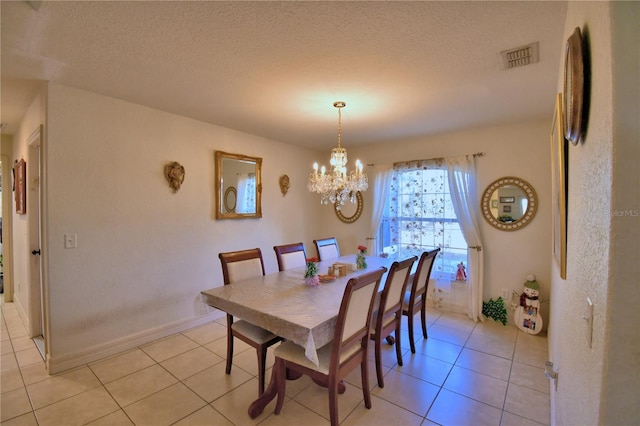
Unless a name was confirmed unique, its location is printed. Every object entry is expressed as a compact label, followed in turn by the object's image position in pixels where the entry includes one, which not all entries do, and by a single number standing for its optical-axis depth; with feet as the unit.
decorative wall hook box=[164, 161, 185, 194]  9.91
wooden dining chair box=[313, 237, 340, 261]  11.37
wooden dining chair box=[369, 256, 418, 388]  6.97
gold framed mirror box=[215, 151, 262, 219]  11.48
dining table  5.28
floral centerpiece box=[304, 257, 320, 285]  7.67
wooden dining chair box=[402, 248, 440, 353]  8.83
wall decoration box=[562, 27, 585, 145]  2.79
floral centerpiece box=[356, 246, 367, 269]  9.70
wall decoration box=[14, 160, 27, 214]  9.70
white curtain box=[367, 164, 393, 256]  13.98
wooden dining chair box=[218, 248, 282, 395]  6.66
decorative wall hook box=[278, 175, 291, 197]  14.25
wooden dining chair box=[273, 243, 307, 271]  9.69
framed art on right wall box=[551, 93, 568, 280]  4.59
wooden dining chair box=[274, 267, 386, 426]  5.43
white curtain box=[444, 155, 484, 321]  11.44
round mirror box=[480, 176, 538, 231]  10.65
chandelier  8.98
